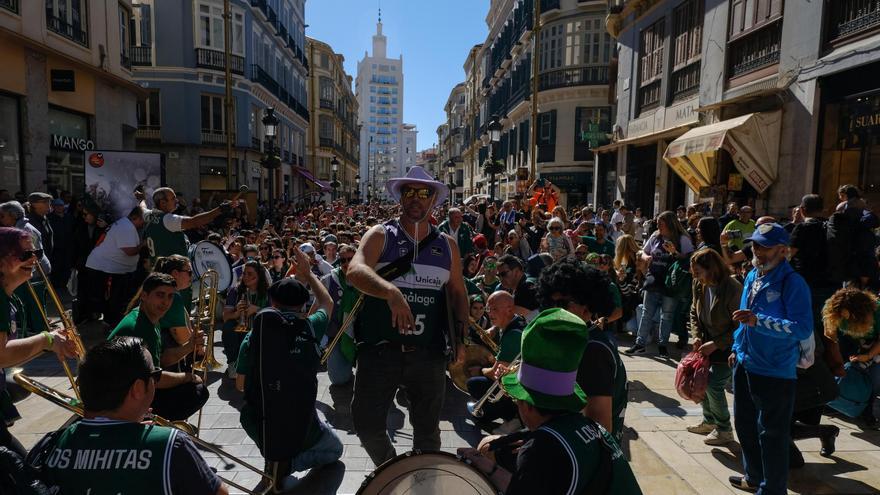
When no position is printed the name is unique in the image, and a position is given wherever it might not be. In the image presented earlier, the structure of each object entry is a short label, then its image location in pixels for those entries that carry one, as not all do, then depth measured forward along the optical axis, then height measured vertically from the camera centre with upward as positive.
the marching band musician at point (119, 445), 1.87 -0.88
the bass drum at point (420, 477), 2.30 -1.18
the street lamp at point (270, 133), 16.83 +2.09
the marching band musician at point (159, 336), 3.70 -0.96
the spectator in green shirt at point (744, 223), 9.24 -0.20
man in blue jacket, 3.44 -0.84
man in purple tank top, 3.25 -0.78
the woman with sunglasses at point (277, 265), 8.27 -1.00
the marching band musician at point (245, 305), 5.92 -1.19
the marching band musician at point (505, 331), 4.39 -1.04
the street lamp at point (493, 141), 17.24 +2.10
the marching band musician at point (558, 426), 1.86 -0.80
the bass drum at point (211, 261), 7.11 -0.83
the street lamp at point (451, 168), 70.51 +5.19
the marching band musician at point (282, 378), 3.74 -1.25
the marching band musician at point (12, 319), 2.90 -0.73
